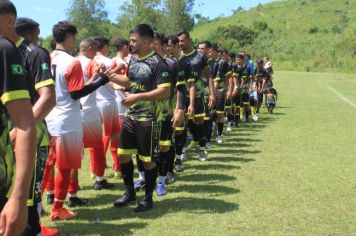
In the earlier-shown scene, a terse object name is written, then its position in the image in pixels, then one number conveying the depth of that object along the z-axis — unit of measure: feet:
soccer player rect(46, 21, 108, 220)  18.71
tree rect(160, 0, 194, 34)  231.50
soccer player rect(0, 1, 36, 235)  7.43
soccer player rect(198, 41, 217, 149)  32.70
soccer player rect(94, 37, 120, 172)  25.93
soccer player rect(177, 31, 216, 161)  27.48
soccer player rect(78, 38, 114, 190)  22.65
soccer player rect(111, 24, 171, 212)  19.85
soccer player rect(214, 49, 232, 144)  37.37
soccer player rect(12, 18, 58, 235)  11.18
